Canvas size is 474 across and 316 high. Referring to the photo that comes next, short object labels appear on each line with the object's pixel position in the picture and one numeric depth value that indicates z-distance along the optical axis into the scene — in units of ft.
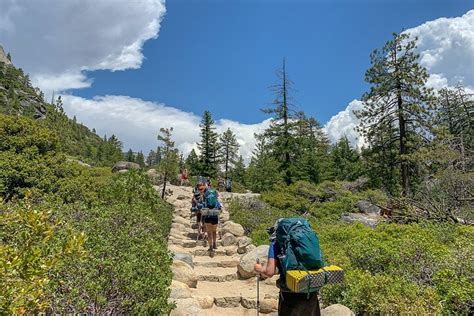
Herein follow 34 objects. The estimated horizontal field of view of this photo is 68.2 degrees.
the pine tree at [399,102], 59.16
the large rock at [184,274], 22.63
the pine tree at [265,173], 88.99
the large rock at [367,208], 67.87
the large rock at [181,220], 45.19
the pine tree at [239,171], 145.05
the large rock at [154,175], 82.98
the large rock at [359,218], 55.83
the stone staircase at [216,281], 20.06
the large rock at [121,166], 92.39
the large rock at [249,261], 25.46
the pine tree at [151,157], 342.19
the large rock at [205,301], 20.17
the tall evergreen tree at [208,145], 143.02
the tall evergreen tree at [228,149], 154.60
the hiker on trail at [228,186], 82.07
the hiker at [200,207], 36.59
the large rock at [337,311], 15.24
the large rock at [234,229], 37.68
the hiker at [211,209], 30.09
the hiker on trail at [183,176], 88.00
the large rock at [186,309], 15.17
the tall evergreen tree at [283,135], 95.20
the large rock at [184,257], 25.64
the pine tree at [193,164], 142.24
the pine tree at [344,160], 136.13
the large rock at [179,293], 17.21
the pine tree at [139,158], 301.30
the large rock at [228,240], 35.37
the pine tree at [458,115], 101.04
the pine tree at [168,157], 65.21
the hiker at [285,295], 11.43
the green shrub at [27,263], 6.31
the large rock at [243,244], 31.63
